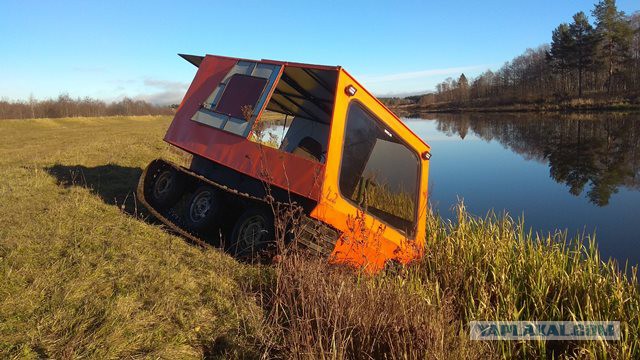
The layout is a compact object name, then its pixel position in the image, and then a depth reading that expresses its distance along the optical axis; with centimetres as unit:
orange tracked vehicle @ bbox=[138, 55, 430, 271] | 477
